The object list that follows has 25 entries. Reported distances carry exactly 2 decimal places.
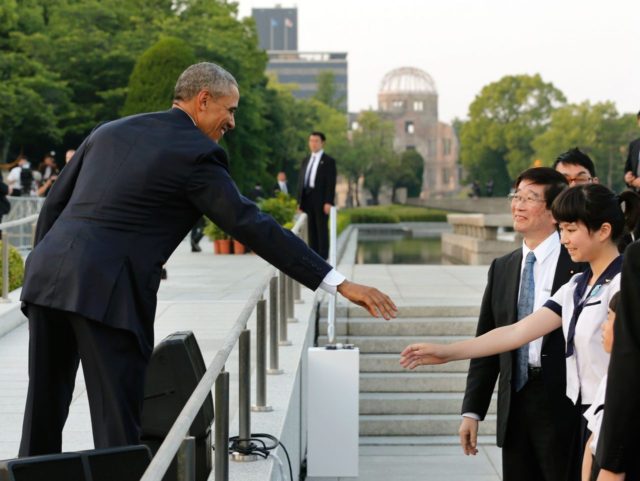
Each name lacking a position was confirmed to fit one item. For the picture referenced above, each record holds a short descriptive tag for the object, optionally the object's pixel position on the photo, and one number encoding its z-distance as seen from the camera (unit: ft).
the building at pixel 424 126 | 469.16
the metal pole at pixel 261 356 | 19.55
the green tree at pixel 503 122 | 296.51
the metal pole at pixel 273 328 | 23.82
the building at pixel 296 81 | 645.51
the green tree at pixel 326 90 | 347.15
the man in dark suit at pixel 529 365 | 14.89
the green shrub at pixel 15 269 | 38.50
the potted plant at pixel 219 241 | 69.10
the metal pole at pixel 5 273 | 34.86
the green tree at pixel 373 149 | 293.43
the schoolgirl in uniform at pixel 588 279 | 12.58
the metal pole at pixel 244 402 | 16.17
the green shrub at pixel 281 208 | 67.72
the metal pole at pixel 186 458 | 9.29
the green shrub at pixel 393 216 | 197.57
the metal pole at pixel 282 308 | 27.70
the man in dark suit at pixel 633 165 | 31.71
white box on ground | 25.12
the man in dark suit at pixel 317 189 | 46.52
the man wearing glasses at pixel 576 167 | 20.83
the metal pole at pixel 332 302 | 31.63
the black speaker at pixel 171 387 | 14.57
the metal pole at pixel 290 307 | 32.62
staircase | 33.09
